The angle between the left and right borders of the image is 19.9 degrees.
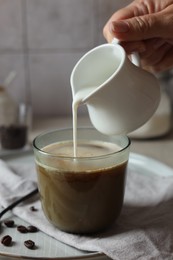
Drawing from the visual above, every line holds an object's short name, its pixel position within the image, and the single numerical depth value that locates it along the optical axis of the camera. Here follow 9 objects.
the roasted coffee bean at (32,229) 0.73
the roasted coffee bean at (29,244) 0.68
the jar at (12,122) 1.11
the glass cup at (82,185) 0.69
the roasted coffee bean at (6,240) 0.69
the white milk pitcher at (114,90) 0.67
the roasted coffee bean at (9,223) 0.75
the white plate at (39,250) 0.66
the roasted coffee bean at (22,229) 0.73
